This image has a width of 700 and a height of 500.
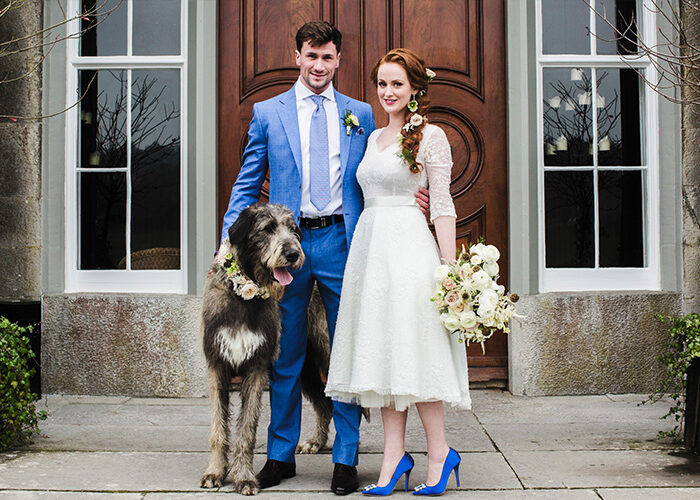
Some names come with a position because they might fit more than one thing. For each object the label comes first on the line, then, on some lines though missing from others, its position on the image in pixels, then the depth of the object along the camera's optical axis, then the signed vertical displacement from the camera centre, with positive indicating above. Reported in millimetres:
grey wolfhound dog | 3572 -329
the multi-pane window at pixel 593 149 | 6023 +961
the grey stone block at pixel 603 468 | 3771 -1138
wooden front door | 6043 +1661
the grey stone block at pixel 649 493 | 3537 -1149
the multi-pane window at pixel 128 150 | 6027 +965
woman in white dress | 3529 -153
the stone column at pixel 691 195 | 5793 +553
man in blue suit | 3852 +400
